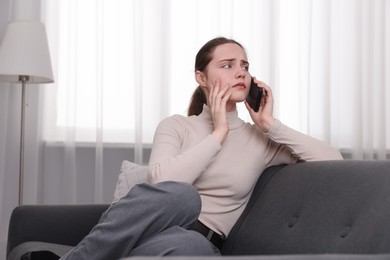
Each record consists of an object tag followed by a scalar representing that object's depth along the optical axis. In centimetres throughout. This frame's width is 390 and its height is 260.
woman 220
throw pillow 256
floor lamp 342
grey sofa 161
